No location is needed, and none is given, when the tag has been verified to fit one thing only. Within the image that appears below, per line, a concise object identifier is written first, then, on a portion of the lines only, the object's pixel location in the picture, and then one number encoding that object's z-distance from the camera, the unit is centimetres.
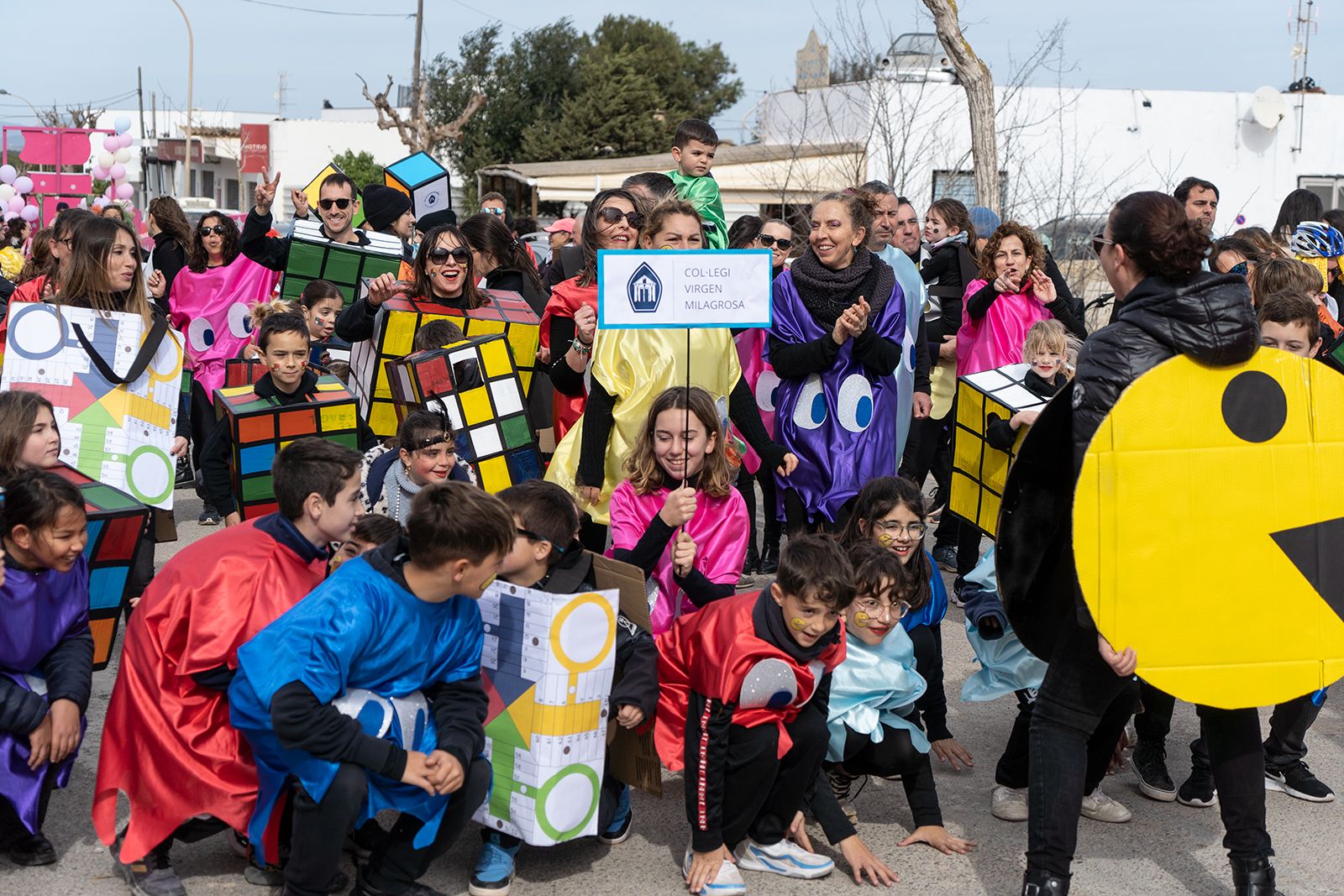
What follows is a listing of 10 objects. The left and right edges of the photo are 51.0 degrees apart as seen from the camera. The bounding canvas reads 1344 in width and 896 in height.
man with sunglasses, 825
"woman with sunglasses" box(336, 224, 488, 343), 647
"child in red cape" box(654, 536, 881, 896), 402
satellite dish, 2875
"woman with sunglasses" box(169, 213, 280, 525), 895
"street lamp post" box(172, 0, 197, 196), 5116
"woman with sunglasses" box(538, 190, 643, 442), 611
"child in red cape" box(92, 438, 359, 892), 384
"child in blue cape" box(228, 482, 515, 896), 353
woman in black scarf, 611
